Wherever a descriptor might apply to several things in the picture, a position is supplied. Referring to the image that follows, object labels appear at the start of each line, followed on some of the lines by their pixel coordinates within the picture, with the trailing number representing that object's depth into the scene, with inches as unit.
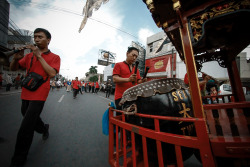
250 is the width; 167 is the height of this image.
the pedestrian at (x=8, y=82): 355.4
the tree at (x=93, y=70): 2020.2
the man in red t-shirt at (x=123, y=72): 75.7
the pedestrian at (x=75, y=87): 344.0
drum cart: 28.7
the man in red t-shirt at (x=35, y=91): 53.6
